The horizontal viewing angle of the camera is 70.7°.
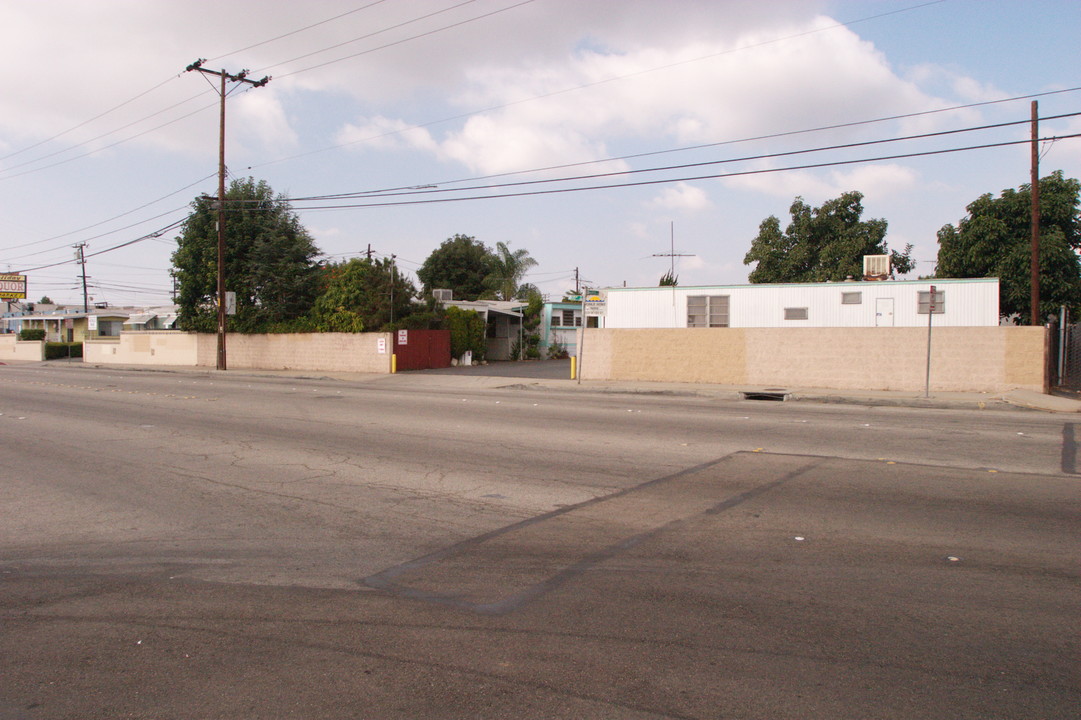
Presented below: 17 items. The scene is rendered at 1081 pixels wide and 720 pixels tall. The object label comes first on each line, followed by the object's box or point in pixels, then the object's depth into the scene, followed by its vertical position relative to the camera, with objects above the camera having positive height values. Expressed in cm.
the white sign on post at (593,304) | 2594 +108
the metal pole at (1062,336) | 2461 +0
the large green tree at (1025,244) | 3209 +398
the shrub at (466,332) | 3756 +17
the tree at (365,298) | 3447 +172
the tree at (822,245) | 4188 +512
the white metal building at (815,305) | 2716 +117
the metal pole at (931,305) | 1992 +82
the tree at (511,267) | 6669 +602
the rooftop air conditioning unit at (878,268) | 3138 +282
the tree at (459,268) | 7088 +626
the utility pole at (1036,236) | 2144 +283
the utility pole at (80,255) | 6585 +715
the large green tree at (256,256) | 3816 +404
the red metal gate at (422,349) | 3428 -63
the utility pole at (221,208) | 3469 +601
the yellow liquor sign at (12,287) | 6262 +398
